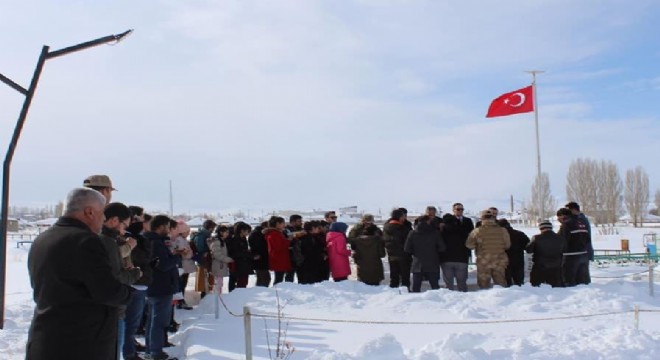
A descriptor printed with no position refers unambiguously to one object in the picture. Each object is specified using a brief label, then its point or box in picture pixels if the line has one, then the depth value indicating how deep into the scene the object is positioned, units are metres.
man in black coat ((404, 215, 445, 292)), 10.61
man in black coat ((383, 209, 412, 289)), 11.28
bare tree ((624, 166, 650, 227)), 70.56
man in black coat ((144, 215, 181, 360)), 6.69
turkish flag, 18.77
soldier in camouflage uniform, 10.48
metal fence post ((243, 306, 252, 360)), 5.32
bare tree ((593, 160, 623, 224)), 64.94
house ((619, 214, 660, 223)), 72.50
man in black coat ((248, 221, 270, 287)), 11.30
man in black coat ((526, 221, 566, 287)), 10.46
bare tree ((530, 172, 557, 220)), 66.12
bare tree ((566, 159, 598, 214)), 65.19
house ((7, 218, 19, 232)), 78.00
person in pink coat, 11.41
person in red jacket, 11.16
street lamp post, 8.09
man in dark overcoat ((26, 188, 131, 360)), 3.28
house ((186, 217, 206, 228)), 73.34
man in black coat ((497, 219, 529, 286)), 11.28
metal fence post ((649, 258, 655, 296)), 10.12
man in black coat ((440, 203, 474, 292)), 10.82
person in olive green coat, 11.32
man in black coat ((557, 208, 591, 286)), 10.80
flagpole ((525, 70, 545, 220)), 18.45
